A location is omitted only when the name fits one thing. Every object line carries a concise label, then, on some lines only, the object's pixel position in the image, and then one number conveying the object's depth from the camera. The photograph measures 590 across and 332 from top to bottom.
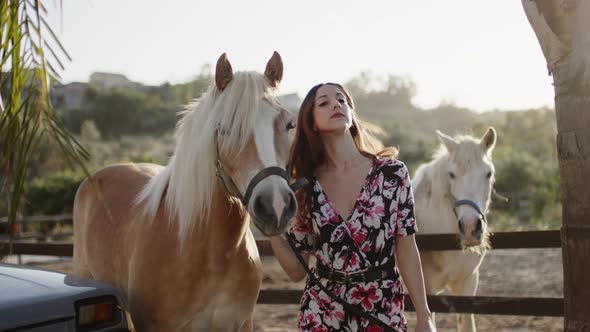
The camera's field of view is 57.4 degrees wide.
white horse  3.68
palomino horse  2.07
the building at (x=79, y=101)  49.83
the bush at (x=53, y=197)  20.00
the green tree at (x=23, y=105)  1.29
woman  1.94
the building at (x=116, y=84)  52.24
